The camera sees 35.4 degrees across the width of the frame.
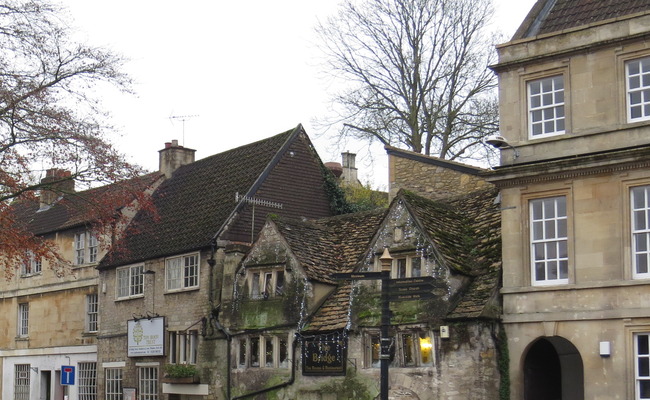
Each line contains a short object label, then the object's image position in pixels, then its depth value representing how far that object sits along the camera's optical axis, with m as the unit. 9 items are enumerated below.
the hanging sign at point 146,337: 34.81
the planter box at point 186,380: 32.39
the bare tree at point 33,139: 26.80
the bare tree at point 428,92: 41.50
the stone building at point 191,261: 32.91
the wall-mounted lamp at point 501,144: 23.83
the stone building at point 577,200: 22.16
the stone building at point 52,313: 40.41
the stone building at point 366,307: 24.33
